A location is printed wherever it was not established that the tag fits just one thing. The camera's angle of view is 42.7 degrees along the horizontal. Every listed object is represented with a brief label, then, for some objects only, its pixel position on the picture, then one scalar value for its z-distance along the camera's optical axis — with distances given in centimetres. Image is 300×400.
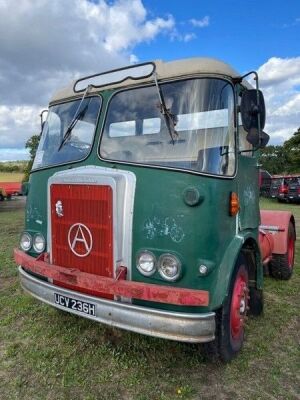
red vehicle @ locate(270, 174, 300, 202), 2515
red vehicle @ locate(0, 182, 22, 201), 2577
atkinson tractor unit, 297
